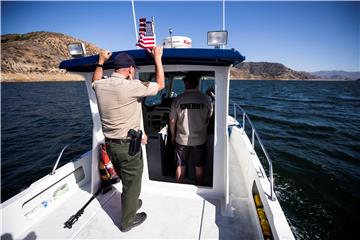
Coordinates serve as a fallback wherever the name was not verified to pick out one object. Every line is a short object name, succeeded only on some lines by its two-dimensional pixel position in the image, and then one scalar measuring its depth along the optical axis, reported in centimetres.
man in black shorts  294
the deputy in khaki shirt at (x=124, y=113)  210
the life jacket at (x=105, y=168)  318
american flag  257
